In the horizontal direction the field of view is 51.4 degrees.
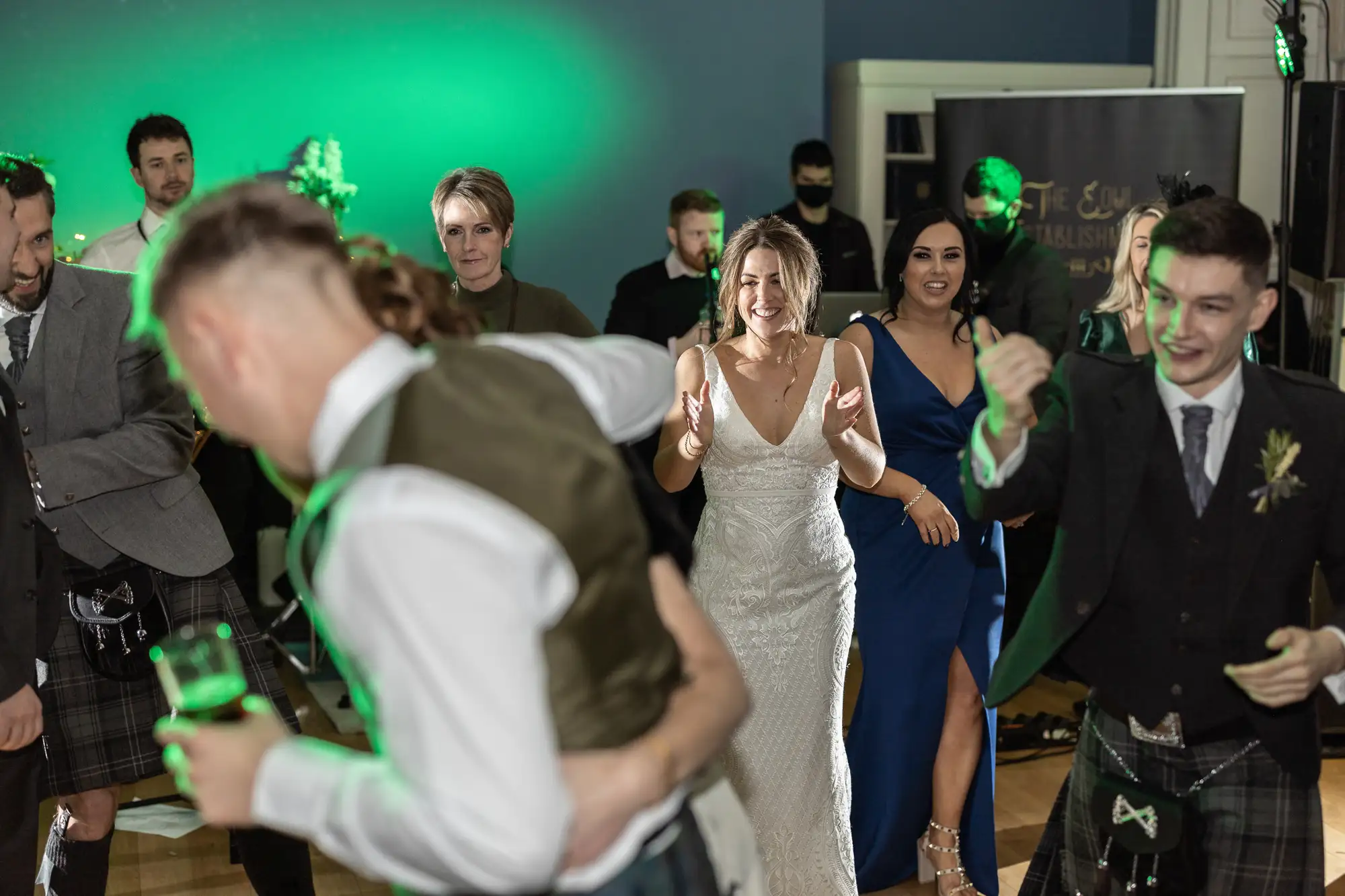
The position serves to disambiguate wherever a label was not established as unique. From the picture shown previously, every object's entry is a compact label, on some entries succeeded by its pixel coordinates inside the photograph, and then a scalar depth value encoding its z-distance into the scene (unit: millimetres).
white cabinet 7930
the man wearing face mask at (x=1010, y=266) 5750
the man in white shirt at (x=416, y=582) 1050
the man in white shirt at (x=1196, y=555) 2148
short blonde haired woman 3686
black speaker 5688
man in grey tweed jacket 2930
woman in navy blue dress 3842
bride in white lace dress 3643
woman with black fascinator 4145
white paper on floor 4340
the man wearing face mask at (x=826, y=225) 6930
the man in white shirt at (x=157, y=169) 5355
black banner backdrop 7320
